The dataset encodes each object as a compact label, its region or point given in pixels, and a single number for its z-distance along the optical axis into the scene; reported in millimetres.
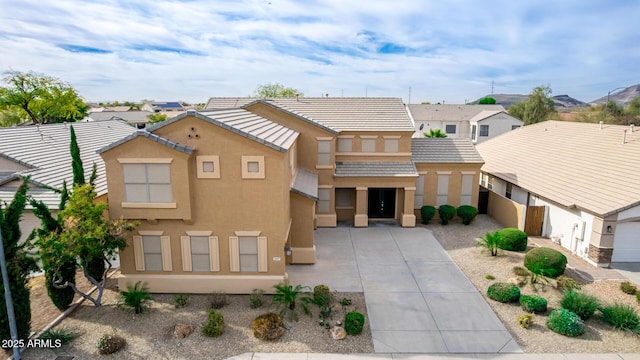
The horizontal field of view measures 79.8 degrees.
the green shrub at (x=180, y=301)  13578
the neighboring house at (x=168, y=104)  141062
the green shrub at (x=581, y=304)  12695
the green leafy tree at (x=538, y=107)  65062
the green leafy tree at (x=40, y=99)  42438
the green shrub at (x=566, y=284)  14792
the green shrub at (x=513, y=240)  18734
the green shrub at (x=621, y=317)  12109
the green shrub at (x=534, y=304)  13094
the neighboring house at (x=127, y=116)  73156
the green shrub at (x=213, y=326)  11789
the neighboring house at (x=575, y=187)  17000
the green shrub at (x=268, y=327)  11711
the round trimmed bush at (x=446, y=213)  23250
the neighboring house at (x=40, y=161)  15891
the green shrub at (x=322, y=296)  13422
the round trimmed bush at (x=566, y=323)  11836
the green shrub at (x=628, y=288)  14570
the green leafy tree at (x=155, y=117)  70862
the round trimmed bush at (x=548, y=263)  15414
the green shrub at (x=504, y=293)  13867
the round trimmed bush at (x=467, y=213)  23212
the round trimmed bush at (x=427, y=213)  23422
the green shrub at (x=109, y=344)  10984
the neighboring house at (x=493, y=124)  54562
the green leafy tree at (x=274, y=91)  71500
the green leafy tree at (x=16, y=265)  10461
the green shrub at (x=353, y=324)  11820
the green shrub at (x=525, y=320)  12375
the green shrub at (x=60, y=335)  11359
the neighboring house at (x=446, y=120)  59500
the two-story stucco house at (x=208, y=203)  13508
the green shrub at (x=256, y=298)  13570
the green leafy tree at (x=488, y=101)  80844
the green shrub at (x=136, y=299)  12977
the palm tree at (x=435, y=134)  35094
